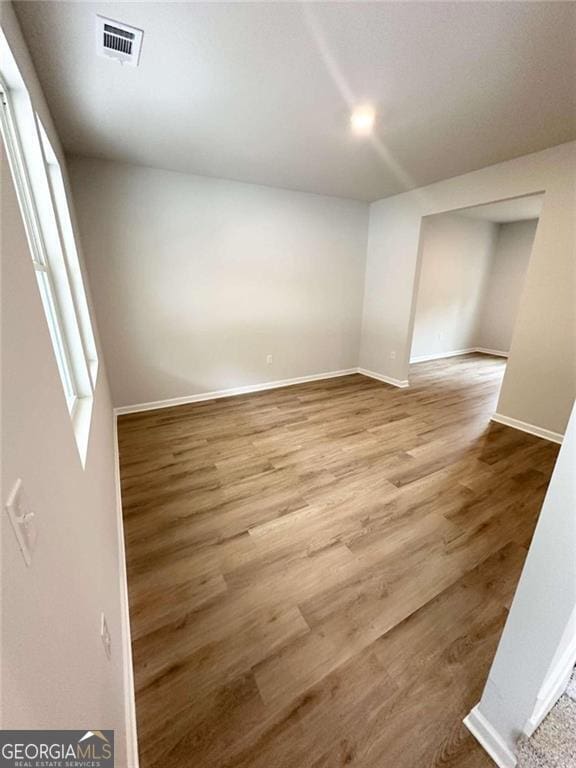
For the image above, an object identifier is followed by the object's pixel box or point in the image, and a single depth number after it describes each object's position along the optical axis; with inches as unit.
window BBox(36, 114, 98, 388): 70.3
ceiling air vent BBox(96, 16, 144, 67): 54.5
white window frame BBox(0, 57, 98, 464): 49.5
